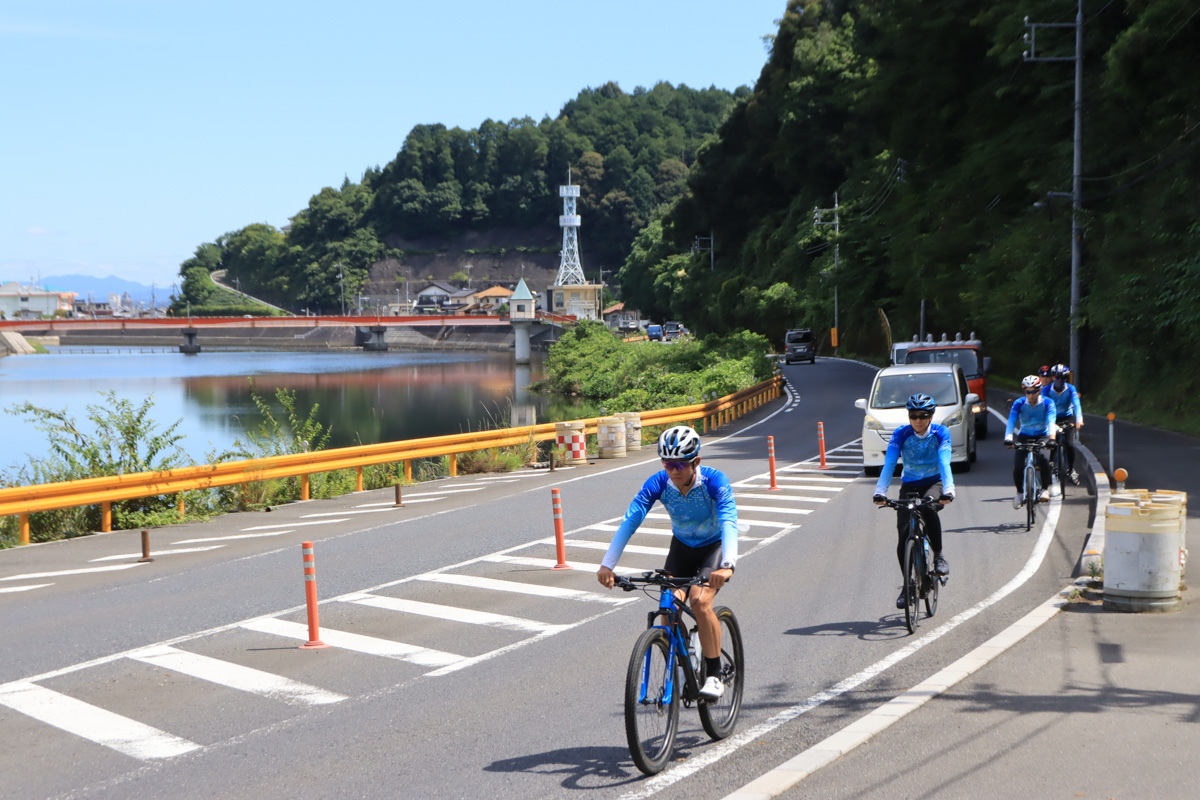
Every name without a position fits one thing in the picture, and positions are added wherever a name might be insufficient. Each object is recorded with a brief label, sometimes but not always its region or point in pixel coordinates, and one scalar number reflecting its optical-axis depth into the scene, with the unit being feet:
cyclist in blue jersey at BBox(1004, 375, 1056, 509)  46.32
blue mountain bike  18.44
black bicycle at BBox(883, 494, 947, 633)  28.96
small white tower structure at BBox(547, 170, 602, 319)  642.22
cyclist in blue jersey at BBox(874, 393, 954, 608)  30.09
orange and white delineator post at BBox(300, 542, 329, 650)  29.07
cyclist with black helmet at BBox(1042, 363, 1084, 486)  52.13
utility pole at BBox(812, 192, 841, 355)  233.55
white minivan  64.54
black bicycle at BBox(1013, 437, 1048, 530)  45.42
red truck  86.58
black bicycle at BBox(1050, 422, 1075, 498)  53.82
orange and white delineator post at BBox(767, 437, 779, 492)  61.52
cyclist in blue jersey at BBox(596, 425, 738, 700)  19.57
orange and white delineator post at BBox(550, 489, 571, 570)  39.83
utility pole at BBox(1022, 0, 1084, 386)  96.22
